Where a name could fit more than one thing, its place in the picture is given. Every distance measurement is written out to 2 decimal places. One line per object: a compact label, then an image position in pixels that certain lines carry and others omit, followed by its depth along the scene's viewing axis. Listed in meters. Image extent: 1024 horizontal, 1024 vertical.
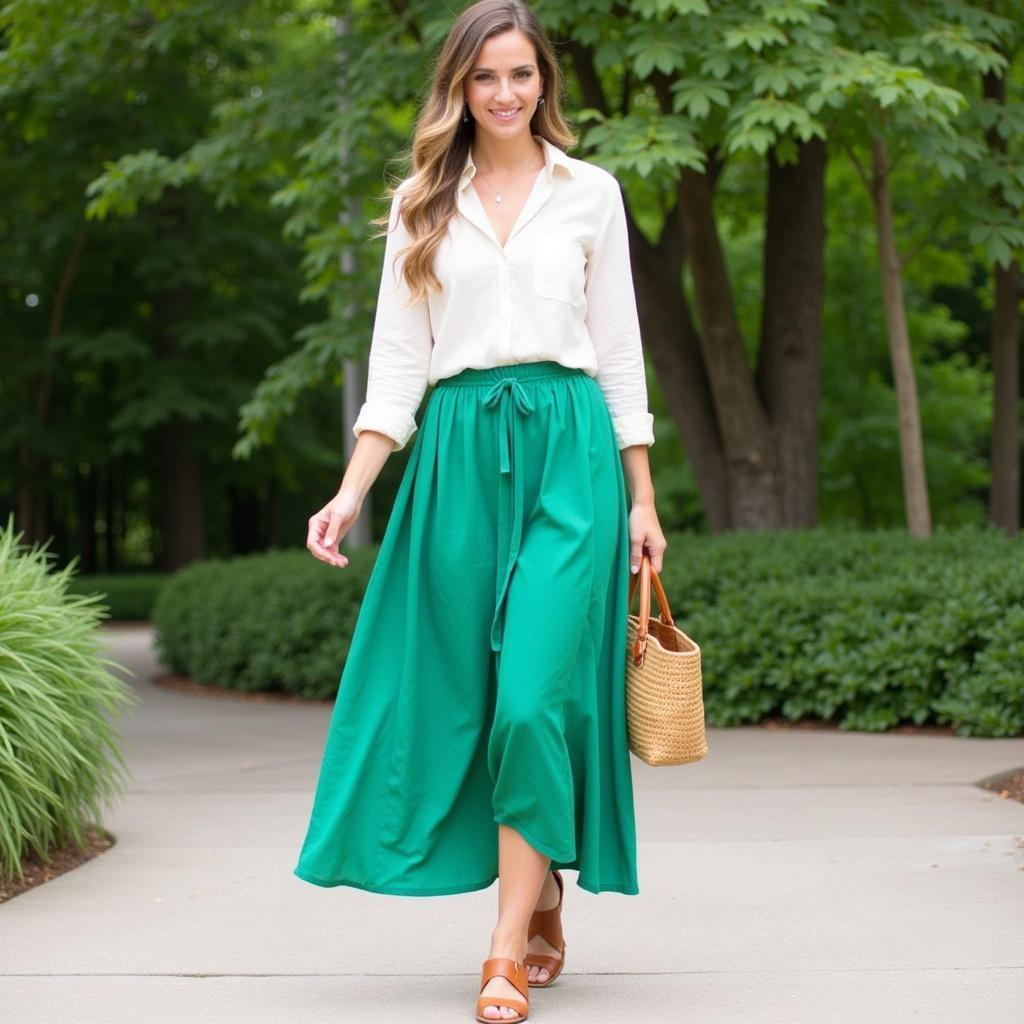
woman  3.49
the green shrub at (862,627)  7.71
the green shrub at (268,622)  11.29
